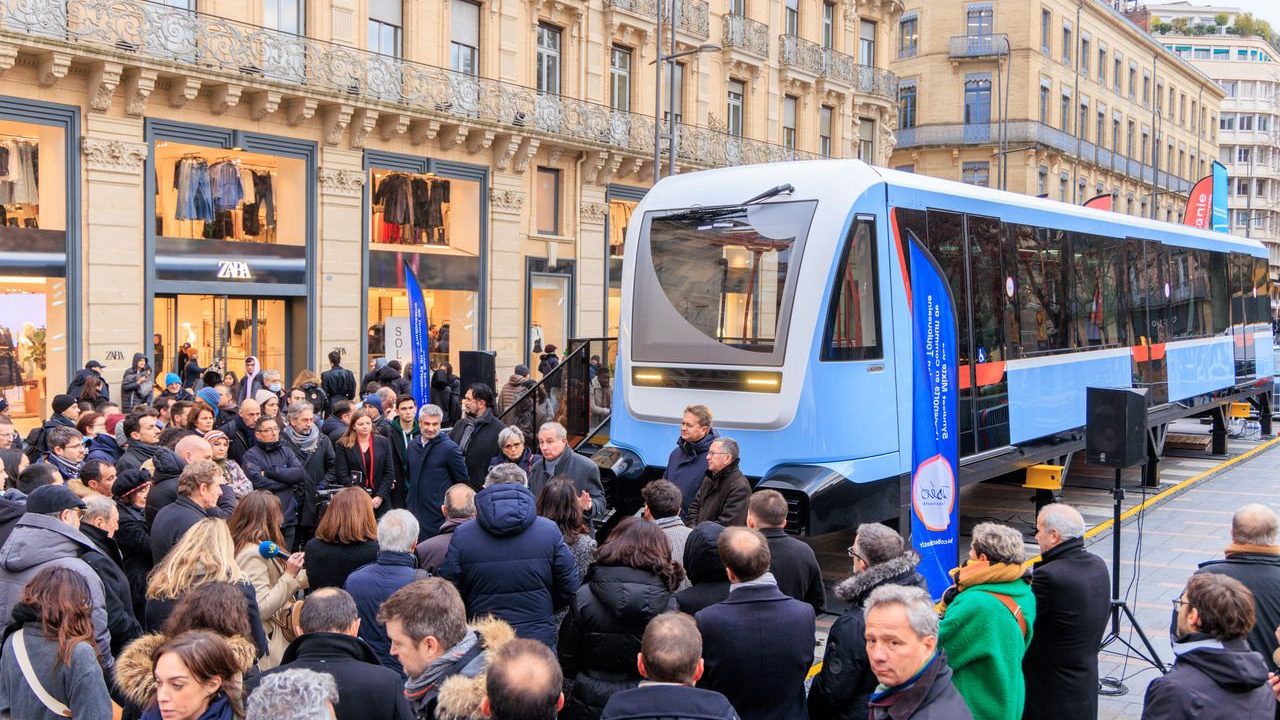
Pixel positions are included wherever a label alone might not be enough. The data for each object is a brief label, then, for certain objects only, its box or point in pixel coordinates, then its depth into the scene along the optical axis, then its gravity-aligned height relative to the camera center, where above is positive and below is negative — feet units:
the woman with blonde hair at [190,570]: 16.93 -3.77
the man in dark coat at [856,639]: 15.69 -4.35
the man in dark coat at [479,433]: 35.22 -3.40
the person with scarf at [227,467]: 27.12 -3.54
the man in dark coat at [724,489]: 25.84 -3.75
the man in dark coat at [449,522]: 20.42 -3.68
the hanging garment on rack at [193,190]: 64.03 +7.71
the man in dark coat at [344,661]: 13.20 -4.07
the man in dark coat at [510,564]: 18.60 -3.96
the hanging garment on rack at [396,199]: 74.95 +8.59
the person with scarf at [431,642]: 13.76 -3.92
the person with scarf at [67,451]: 26.48 -3.07
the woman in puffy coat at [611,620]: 16.39 -4.31
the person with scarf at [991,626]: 15.81 -4.23
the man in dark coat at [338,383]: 50.14 -2.59
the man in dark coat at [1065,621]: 18.06 -4.68
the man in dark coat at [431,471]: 30.68 -3.97
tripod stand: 25.46 -7.43
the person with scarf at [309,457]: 30.66 -3.75
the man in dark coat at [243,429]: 32.14 -3.11
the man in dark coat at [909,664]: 12.56 -3.77
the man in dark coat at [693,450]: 28.60 -3.13
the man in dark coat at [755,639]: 15.52 -4.33
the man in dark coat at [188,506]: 20.15 -3.36
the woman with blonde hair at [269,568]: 18.52 -4.12
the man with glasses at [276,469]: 29.30 -3.80
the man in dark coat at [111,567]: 17.49 -4.03
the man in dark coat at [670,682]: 12.35 -4.03
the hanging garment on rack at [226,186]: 65.77 +8.24
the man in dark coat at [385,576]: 17.20 -3.91
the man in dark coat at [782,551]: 18.81 -3.75
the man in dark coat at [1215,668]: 14.07 -4.28
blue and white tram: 30.73 +0.14
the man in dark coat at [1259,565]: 18.12 -3.83
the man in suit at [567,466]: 28.19 -3.57
